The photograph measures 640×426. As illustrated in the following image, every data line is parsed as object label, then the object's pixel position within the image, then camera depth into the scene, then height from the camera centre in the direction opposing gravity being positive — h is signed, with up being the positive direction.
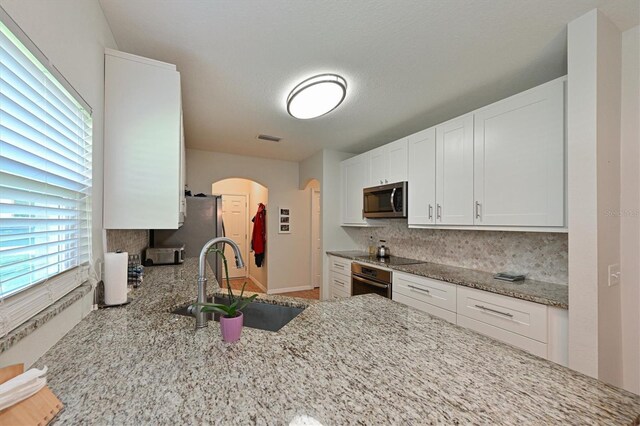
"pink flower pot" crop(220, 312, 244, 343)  0.95 -0.40
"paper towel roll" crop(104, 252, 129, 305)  1.33 -0.32
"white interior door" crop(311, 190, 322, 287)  5.16 -0.51
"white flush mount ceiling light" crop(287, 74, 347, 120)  2.03 +0.95
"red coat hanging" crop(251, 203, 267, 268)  4.96 -0.35
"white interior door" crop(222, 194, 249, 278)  6.14 -0.15
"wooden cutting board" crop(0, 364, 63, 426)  0.53 -0.41
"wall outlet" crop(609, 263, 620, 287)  1.46 -0.32
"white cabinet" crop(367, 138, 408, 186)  3.05 +0.62
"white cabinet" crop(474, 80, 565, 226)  1.73 +0.41
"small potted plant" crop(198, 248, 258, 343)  0.95 -0.38
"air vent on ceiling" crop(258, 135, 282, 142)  3.49 +1.02
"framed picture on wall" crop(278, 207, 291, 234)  4.84 -0.10
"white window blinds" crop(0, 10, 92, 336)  0.70 +0.10
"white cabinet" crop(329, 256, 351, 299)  3.56 -0.87
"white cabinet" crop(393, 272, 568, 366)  1.60 -0.71
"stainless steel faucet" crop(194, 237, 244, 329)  1.08 -0.26
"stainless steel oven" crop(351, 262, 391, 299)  2.88 -0.75
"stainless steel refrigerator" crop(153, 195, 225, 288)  3.18 -0.20
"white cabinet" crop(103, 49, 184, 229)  1.47 +0.40
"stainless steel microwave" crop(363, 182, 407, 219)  3.02 +0.17
